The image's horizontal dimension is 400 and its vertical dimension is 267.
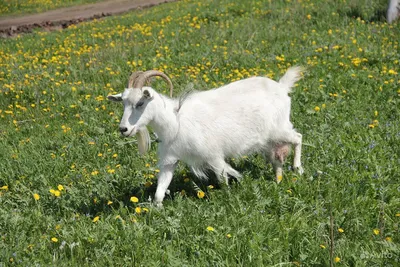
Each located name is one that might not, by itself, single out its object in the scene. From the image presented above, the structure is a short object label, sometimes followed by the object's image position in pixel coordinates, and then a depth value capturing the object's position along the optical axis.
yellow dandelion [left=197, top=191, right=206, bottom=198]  9.21
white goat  9.11
